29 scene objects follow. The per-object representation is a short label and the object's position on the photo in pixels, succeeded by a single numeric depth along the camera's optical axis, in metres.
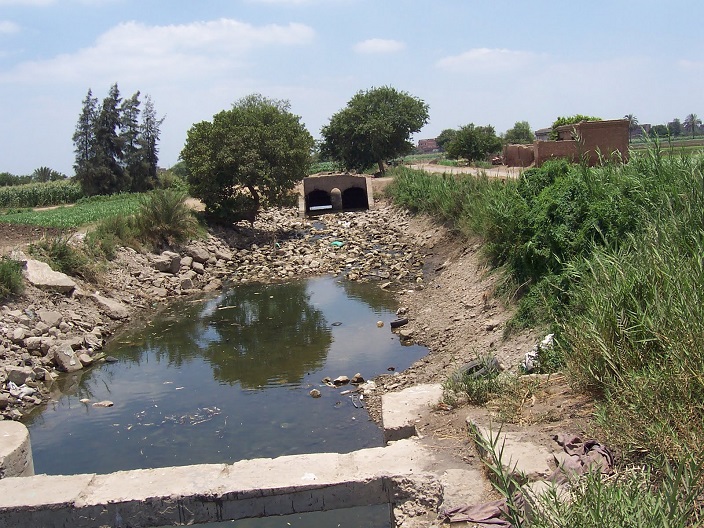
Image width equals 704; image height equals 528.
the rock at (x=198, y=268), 19.28
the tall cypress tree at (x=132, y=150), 43.66
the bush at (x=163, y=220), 19.56
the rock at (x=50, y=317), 12.68
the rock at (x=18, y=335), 11.67
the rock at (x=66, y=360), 11.49
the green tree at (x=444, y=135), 74.59
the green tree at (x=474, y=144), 41.84
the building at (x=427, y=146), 132.56
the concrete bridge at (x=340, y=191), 34.28
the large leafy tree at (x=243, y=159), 23.52
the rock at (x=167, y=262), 18.25
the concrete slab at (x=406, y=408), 5.68
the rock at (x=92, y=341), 12.64
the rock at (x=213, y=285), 18.03
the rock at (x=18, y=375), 10.47
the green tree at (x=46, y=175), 55.16
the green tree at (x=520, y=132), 66.31
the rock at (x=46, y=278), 13.74
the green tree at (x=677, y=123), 55.32
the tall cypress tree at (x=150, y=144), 44.41
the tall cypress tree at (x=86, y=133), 42.62
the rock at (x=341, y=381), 9.99
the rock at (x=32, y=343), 11.70
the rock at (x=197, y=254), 20.19
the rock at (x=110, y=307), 14.45
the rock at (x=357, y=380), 9.95
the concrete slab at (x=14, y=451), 5.50
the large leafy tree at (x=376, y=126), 42.25
